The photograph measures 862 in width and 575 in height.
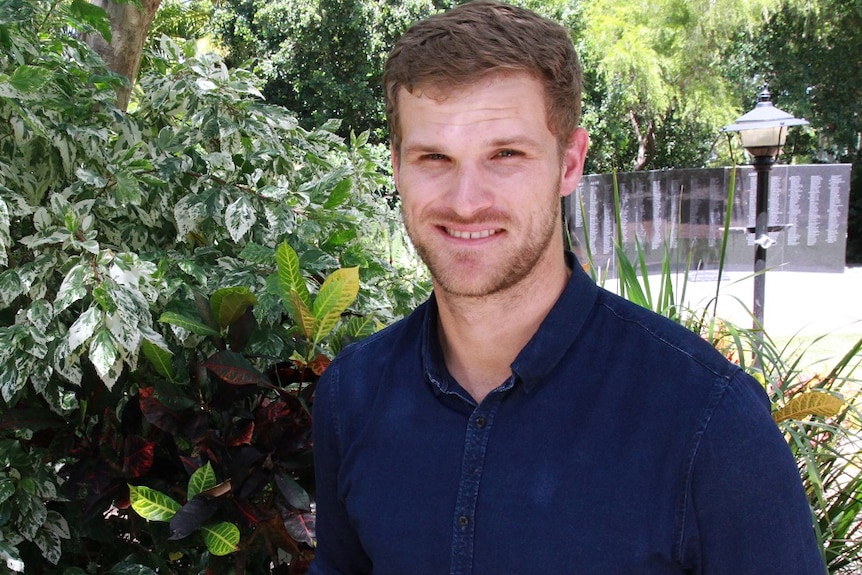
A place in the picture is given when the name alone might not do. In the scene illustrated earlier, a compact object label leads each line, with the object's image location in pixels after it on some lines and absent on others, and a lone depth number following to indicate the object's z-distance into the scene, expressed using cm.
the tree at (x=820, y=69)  2127
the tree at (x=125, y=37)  324
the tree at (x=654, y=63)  2091
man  121
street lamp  876
